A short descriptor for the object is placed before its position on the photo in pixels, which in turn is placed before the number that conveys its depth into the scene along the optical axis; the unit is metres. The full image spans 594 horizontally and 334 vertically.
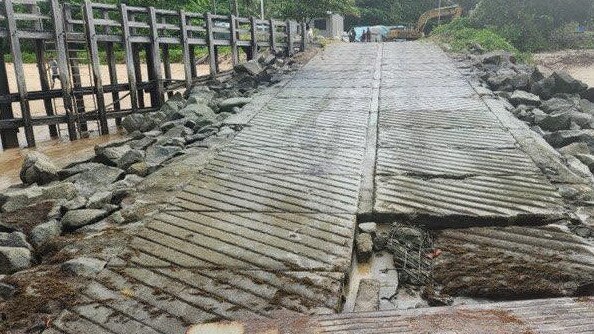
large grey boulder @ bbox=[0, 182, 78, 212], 4.61
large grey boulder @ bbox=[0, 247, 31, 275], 3.34
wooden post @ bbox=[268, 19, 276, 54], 16.47
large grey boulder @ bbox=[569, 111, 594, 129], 6.93
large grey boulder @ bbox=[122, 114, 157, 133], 9.46
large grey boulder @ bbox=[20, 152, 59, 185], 5.72
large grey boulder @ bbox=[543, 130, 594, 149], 6.06
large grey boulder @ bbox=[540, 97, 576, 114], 7.77
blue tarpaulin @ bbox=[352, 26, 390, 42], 35.09
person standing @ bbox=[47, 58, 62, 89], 13.29
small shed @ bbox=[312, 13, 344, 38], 33.16
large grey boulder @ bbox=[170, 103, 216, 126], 7.54
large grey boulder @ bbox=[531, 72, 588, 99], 9.08
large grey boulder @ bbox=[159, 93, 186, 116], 9.41
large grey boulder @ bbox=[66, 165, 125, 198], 5.01
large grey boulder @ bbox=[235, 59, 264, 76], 11.98
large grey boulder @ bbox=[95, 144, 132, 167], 5.86
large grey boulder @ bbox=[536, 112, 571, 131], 6.70
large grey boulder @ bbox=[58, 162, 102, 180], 5.61
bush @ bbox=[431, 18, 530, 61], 18.03
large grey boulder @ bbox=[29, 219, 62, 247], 3.73
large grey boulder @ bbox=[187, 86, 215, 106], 9.40
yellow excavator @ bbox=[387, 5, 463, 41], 33.66
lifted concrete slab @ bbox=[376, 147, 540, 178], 4.86
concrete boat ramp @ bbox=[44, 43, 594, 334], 1.74
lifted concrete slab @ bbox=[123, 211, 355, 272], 3.29
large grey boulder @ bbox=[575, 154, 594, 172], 5.16
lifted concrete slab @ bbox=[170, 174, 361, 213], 4.17
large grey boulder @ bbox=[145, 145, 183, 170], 5.66
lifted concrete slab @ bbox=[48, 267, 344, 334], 2.72
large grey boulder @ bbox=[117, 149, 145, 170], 5.61
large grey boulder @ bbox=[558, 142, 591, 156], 5.60
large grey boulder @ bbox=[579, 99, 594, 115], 8.20
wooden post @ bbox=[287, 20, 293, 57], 17.38
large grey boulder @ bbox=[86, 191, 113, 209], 4.23
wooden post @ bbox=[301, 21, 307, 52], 19.02
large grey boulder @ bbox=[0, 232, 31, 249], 3.61
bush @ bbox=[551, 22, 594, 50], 23.92
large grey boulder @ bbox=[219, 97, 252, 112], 8.59
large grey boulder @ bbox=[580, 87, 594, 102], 9.03
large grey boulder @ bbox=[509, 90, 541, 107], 8.23
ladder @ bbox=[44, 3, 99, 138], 9.61
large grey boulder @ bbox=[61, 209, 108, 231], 3.93
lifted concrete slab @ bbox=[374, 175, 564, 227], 3.85
